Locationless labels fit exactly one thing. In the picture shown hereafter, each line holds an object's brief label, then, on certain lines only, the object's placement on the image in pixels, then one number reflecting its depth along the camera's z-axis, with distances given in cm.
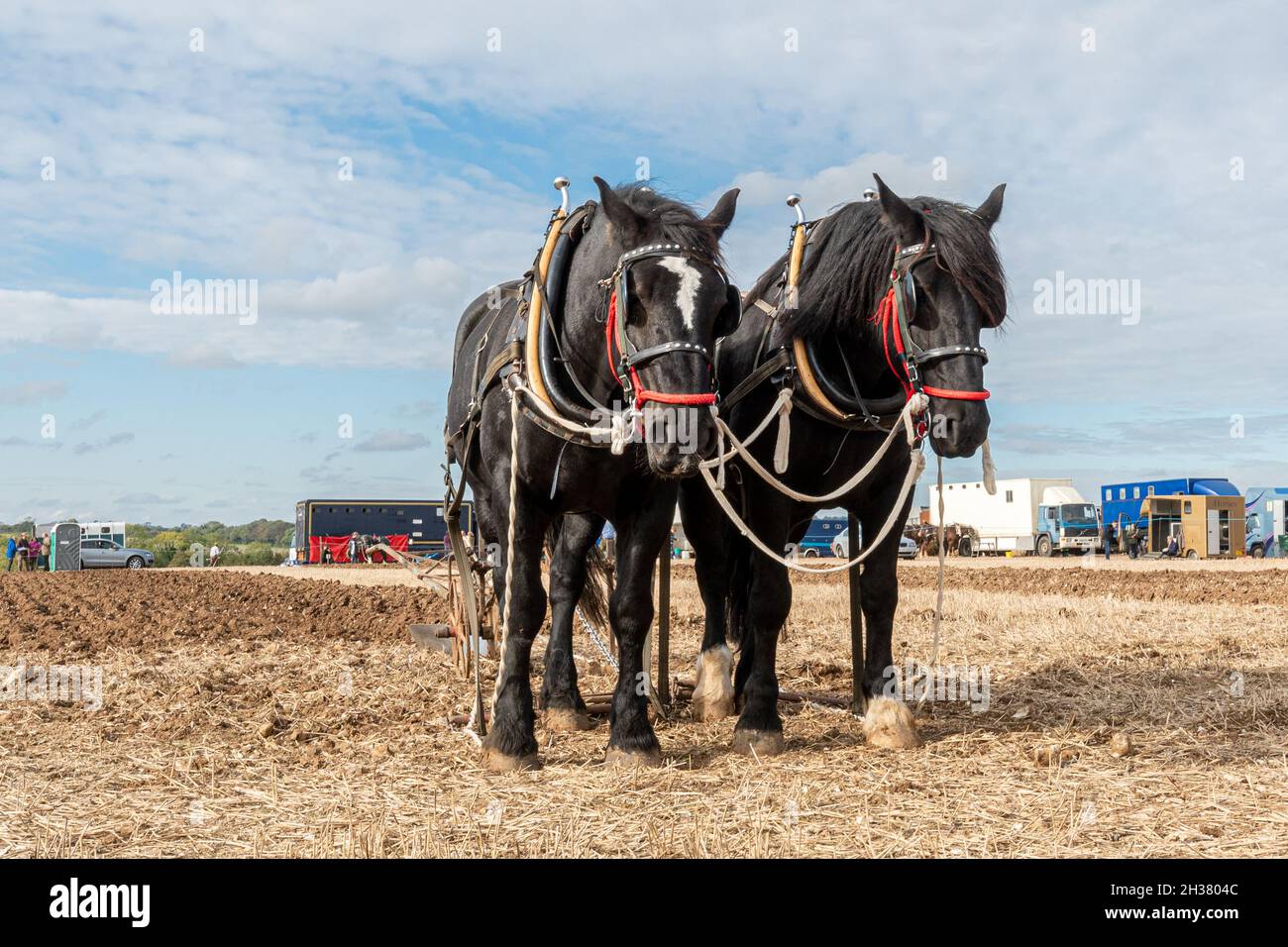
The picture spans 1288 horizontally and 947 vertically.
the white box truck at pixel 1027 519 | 4616
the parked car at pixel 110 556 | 4159
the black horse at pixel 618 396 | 414
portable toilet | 4006
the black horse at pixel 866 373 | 445
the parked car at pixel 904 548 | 4298
